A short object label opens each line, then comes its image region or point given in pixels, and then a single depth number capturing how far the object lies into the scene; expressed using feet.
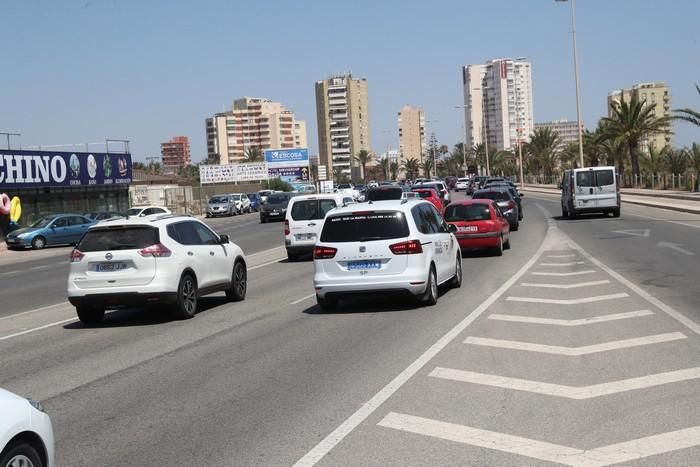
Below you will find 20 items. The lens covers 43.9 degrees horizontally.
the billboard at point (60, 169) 151.71
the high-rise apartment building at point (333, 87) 649.61
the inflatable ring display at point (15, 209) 148.46
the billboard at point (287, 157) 363.76
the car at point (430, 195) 133.90
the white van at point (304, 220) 82.53
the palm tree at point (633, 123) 223.92
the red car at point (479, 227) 73.20
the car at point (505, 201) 107.09
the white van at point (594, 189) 120.26
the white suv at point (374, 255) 44.62
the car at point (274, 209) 173.06
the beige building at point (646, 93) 636.32
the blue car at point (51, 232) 135.83
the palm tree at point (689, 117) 162.10
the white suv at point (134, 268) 43.98
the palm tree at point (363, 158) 565.12
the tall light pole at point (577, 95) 184.29
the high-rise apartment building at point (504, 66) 641.57
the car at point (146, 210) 150.82
